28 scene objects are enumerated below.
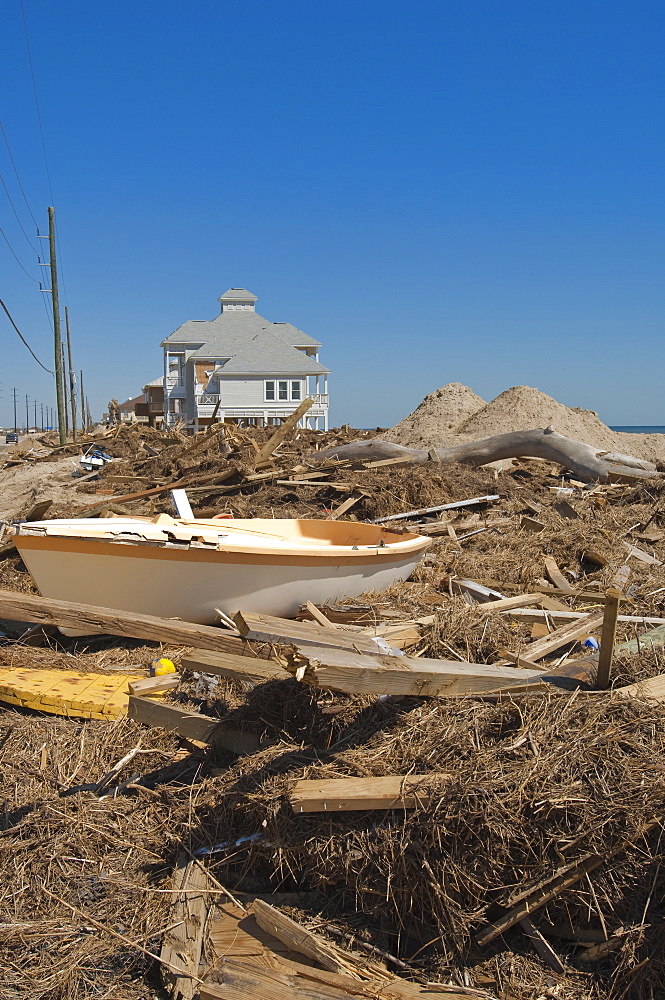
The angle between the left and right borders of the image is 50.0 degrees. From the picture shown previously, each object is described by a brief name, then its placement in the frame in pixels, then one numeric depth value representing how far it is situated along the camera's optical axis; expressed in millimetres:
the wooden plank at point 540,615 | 6199
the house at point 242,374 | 39656
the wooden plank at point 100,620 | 5191
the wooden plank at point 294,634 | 4059
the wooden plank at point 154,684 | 4883
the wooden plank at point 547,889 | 3105
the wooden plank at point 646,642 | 4555
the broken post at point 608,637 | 3836
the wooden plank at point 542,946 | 3066
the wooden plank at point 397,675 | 3473
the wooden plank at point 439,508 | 10781
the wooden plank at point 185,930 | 3100
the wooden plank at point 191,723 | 4254
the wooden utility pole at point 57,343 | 25109
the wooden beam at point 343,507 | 10656
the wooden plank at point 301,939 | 3092
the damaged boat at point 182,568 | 6359
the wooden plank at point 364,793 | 3299
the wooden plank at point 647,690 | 3842
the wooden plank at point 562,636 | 5039
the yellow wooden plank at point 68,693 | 5082
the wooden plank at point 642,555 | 8720
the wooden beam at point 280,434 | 12859
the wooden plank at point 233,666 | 4191
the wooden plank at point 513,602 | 6367
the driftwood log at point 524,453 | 14070
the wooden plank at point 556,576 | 7680
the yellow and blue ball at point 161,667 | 5631
